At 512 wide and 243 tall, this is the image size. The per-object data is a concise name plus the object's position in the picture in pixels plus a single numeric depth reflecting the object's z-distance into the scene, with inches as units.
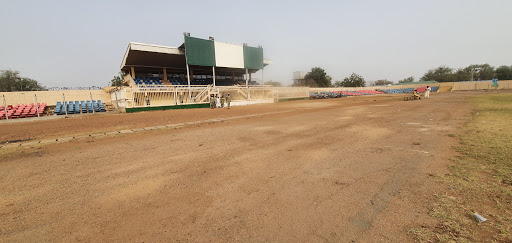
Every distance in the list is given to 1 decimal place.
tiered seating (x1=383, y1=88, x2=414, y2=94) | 2236.6
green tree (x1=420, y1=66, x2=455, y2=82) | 3009.1
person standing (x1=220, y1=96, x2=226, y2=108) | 866.8
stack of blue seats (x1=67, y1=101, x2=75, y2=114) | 835.6
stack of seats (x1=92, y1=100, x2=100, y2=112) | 875.6
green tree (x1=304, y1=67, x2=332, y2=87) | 2512.3
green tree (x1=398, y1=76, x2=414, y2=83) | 4524.1
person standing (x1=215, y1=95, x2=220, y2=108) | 841.0
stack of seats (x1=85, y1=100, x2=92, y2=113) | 864.9
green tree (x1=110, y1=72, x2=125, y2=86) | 2020.5
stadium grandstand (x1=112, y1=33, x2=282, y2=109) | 800.4
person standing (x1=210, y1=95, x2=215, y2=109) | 832.8
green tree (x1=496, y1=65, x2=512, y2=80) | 2416.7
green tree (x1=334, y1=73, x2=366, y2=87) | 2812.5
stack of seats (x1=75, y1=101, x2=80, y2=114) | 841.4
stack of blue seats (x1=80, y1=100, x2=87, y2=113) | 844.2
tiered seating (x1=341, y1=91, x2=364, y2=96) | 1767.6
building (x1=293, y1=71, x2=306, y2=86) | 2659.9
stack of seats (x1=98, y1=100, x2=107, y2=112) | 890.2
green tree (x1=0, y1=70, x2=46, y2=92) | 1655.8
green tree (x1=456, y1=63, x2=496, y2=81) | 2800.2
